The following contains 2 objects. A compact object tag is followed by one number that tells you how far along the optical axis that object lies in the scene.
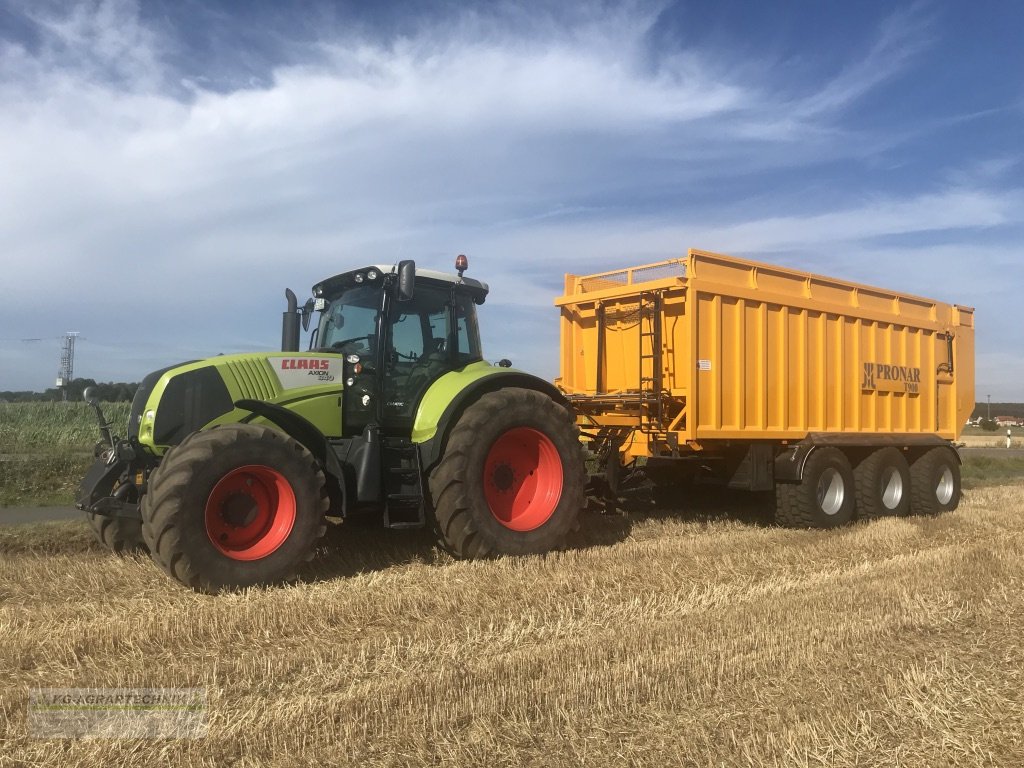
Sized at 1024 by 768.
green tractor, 6.07
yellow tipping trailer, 9.31
